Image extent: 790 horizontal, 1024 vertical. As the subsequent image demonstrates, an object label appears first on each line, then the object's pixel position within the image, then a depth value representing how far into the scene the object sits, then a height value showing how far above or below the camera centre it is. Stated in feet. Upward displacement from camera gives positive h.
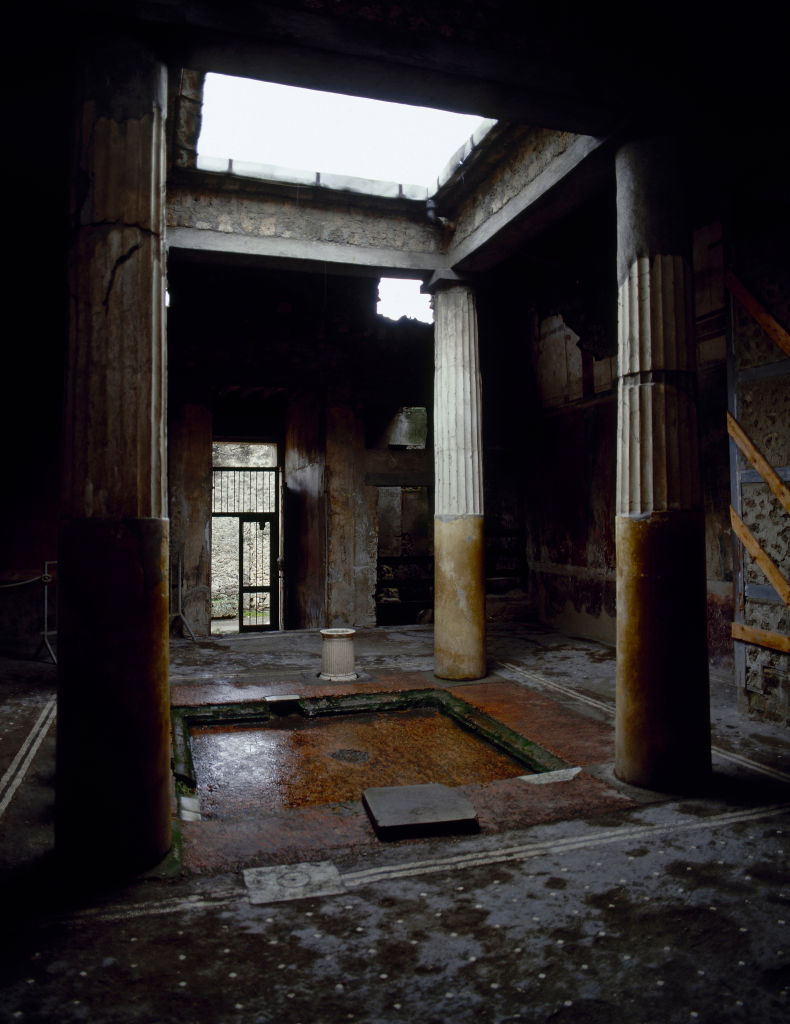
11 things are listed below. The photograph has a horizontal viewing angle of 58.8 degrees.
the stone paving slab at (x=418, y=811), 11.52 -4.84
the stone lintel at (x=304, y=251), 22.85 +9.41
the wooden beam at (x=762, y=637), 17.13 -2.84
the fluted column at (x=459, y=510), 23.65 +0.59
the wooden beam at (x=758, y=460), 17.08 +1.65
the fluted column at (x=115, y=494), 10.12 +0.53
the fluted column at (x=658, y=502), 13.38 +0.47
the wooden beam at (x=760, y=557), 17.15 -0.80
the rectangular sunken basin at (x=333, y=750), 14.99 -5.57
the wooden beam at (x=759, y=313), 17.13 +5.38
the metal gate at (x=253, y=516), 52.90 +0.90
